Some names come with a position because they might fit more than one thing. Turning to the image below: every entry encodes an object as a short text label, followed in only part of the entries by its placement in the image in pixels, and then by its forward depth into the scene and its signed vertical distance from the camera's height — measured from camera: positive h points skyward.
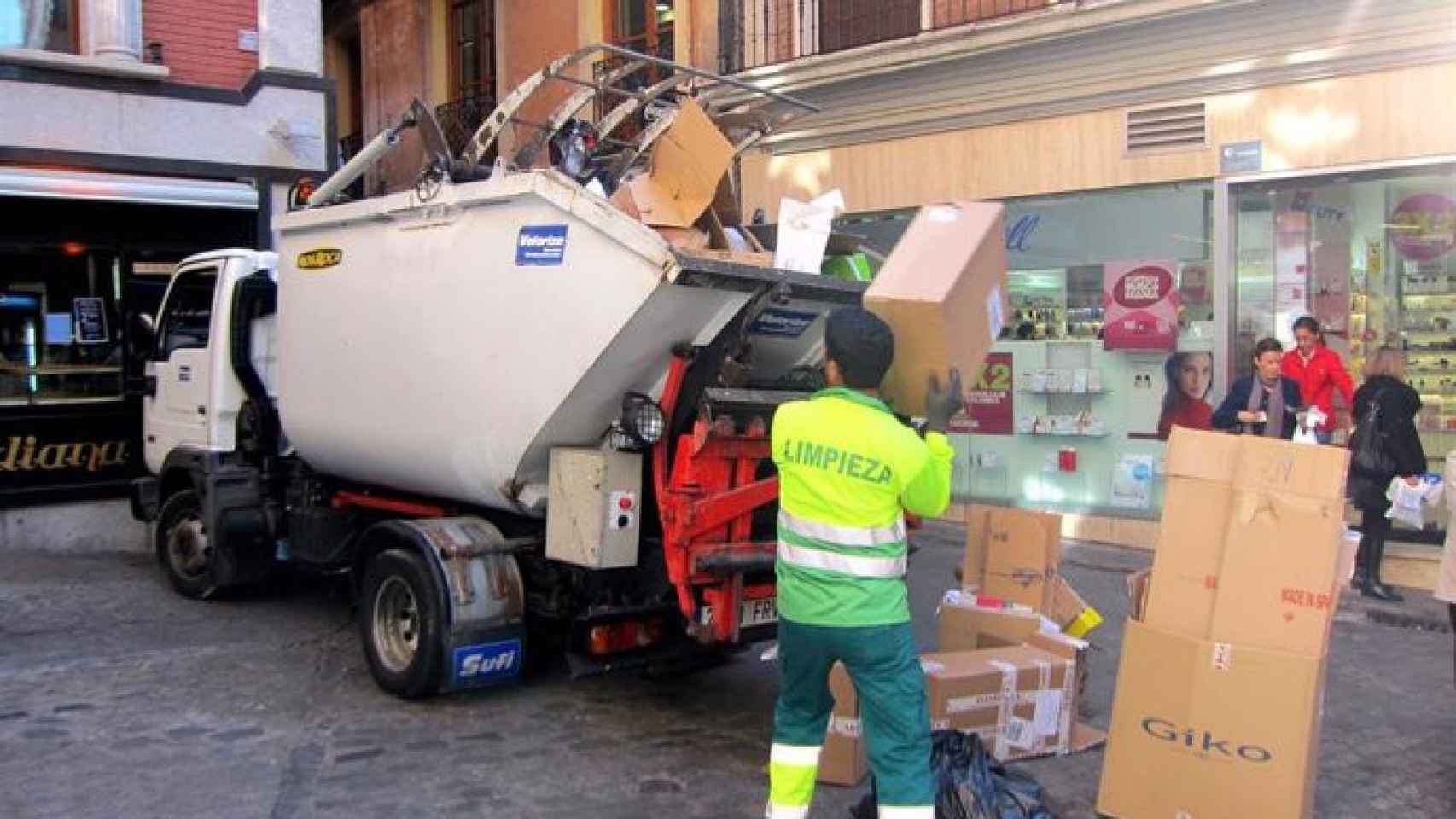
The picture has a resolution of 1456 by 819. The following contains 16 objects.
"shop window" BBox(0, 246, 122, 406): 10.16 +0.32
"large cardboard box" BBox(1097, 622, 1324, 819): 3.81 -1.15
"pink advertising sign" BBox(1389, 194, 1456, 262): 8.38 +0.88
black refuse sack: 3.75 -1.28
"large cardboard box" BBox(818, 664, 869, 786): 4.64 -1.39
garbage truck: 4.97 -0.13
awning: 9.96 +1.48
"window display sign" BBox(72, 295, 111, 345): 10.51 +0.40
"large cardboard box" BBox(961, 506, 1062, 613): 5.90 -0.91
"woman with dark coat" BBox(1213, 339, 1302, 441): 7.73 -0.27
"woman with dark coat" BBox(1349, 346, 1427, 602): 7.72 -0.53
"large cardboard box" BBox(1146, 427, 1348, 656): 3.79 -0.56
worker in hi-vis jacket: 3.51 -0.52
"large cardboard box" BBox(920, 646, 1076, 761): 4.63 -1.26
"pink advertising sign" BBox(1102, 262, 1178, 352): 9.47 +0.42
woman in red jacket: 8.19 -0.07
